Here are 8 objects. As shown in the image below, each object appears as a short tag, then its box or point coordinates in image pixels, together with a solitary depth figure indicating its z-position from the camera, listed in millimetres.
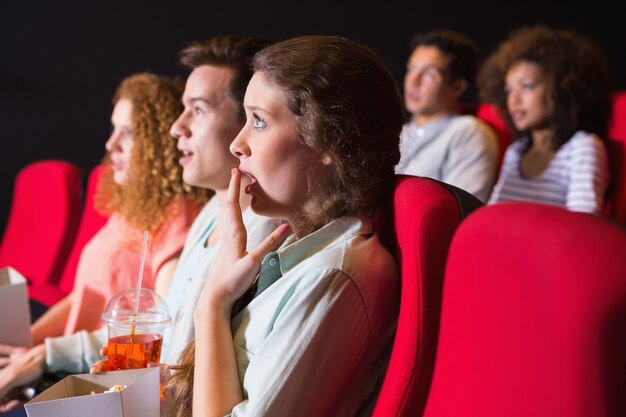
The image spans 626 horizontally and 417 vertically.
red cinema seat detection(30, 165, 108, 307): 2717
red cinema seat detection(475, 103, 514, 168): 3184
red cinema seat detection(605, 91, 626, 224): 2484
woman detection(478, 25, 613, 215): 2533
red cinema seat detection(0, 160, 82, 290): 2965
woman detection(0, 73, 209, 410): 2033
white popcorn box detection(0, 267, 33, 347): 1663
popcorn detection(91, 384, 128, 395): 1075
